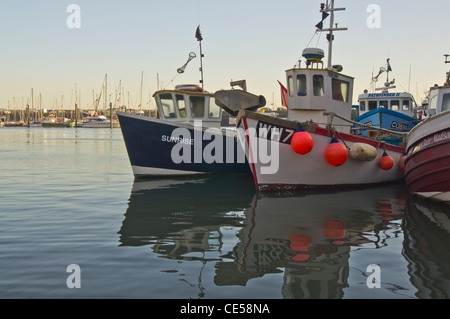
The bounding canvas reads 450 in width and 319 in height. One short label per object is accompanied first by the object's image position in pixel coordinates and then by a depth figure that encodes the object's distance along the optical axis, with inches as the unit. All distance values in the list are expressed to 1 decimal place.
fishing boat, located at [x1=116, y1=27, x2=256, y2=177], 550.6
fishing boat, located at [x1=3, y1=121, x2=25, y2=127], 5317.9
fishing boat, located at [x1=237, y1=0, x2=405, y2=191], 420.2
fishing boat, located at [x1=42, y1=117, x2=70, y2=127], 4677.7
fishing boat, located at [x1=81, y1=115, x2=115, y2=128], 4387.3
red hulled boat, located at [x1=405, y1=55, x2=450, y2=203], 351.6
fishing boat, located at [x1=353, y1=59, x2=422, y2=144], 660.7
